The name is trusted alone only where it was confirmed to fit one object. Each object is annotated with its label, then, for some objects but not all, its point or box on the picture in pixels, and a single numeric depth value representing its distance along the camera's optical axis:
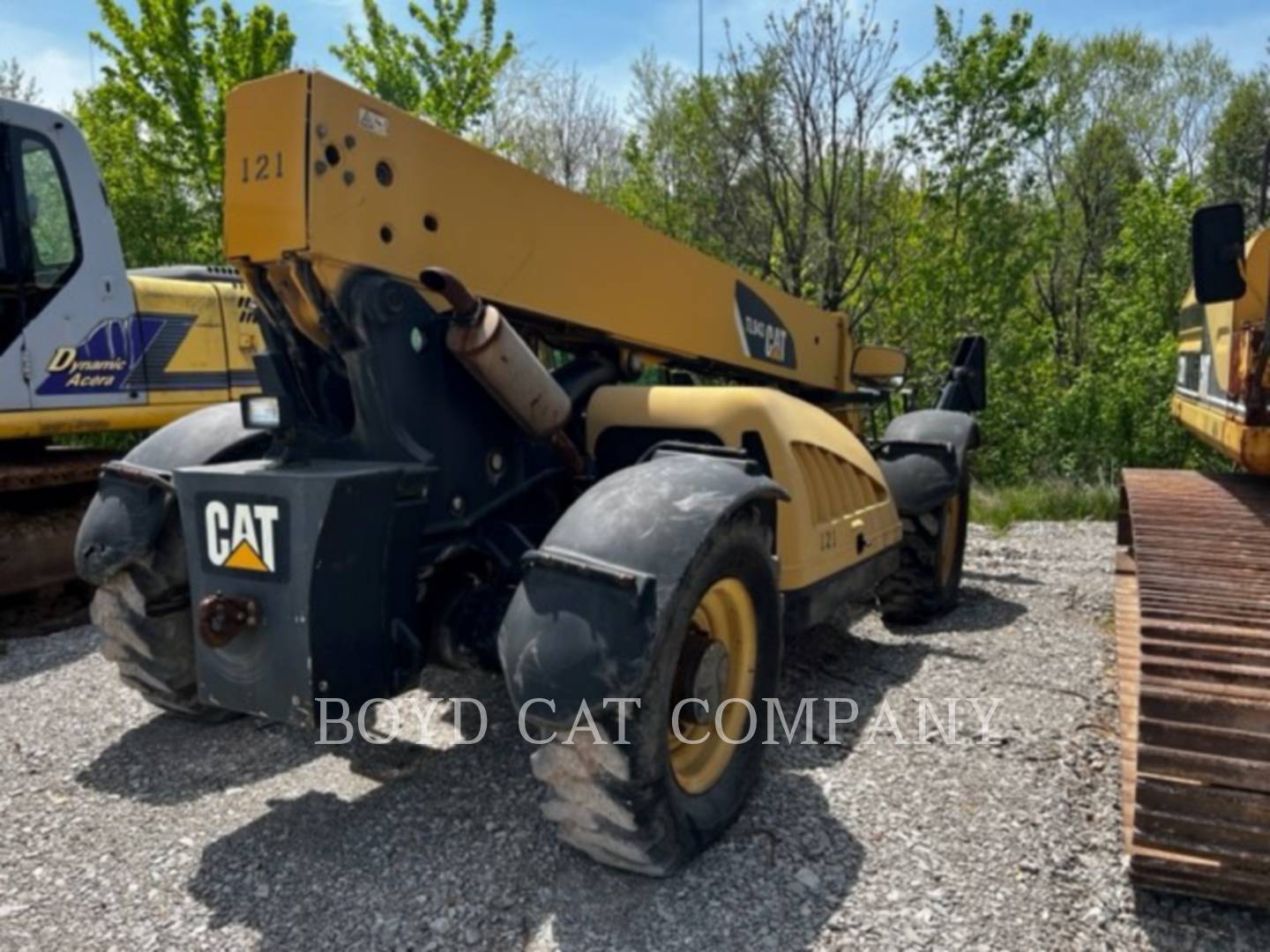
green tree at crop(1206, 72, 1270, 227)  16.88
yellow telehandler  2.61
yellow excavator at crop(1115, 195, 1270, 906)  2.37
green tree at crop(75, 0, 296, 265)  14.36
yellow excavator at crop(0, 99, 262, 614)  5.73
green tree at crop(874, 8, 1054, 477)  12.36
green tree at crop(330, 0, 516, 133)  17.89
